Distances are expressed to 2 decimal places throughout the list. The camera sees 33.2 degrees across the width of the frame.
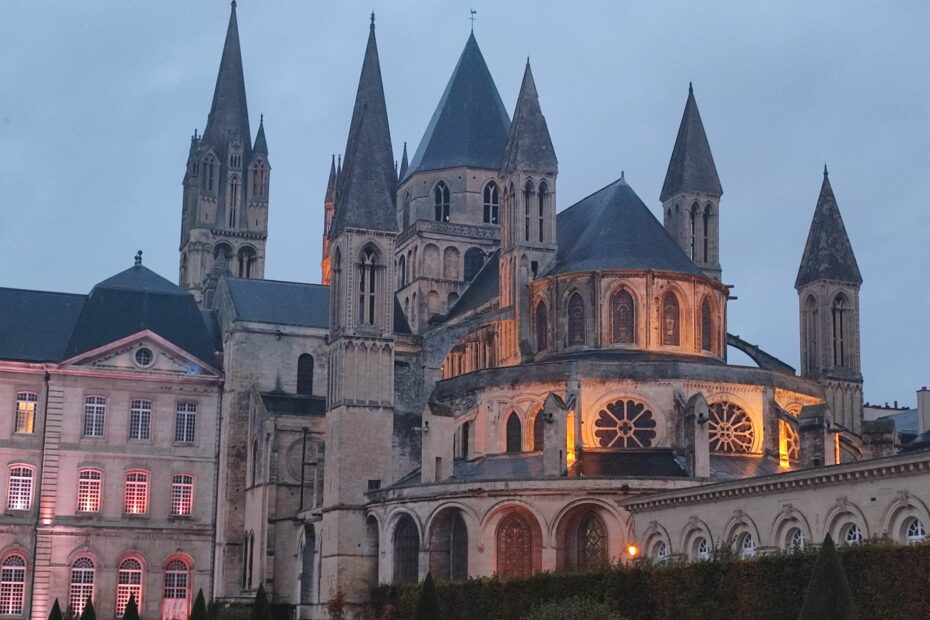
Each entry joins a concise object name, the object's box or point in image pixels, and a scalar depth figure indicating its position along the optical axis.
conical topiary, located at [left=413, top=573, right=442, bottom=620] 47.16
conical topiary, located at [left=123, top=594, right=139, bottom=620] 57.66
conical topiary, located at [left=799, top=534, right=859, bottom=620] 33.78
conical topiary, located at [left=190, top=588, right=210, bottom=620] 56.62
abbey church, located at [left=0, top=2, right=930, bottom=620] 62.06
